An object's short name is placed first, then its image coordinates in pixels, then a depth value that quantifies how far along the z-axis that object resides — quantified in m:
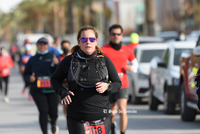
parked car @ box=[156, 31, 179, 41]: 36.18
